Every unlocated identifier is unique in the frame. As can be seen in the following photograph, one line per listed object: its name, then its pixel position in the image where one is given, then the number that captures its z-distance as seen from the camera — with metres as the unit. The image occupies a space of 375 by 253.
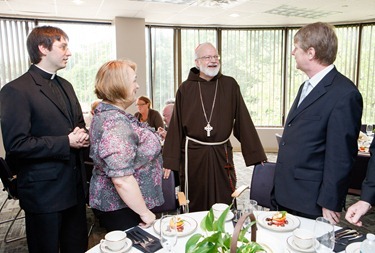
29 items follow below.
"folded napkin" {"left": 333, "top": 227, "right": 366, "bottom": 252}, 1.36
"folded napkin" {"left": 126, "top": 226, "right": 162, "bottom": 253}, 1.36
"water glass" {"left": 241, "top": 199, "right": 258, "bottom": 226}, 1.52
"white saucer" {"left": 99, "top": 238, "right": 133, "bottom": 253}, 1.33
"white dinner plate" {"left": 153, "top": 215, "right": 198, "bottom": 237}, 1.48
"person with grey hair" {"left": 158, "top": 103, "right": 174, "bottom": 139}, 4.34
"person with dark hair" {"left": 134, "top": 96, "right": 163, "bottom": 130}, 4.65
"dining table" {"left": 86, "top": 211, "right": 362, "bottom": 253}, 1.38
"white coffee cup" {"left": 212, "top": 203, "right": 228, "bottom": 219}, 1.59
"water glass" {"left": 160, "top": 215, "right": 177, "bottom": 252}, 1.21
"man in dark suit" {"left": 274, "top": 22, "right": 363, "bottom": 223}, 1.68
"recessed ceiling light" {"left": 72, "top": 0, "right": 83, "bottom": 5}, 4.86
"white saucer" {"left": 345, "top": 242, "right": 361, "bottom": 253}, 1.30
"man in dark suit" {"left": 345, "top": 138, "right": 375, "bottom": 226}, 1.61
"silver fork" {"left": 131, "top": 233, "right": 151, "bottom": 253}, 1.37
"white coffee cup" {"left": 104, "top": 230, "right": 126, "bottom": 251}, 1.32
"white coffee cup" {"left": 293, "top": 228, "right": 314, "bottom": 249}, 1.31
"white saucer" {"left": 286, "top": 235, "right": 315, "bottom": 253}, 1.31
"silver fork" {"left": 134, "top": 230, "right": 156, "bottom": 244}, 1.42
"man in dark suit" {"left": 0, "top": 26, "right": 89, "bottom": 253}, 1.80
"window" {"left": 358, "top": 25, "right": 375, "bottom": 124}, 6.55
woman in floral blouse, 1.54
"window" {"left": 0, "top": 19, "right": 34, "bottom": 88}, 5.94
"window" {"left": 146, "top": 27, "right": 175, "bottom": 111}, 6.82
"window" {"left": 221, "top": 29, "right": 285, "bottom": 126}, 7.13
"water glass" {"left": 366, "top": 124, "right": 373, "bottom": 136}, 4.57
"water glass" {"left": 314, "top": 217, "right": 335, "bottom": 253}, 1.24
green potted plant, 0.93
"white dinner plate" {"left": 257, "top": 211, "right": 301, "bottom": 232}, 1.51
